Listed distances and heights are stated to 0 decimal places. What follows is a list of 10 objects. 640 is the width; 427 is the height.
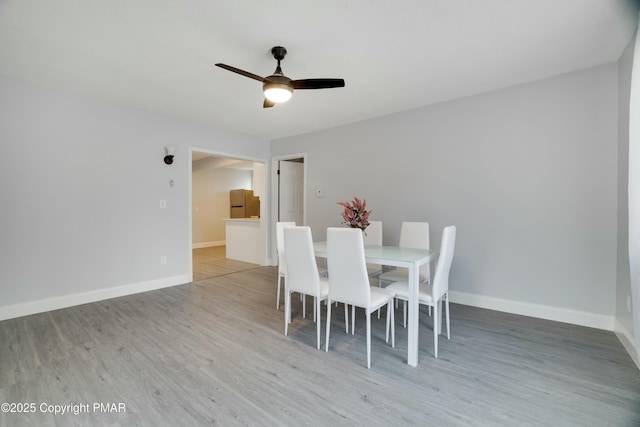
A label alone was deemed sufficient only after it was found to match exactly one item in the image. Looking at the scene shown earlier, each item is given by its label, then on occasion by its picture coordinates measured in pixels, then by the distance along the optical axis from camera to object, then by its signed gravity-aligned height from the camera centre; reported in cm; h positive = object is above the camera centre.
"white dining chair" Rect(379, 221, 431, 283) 288 -38
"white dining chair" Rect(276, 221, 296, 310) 310 -47
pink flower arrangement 272 -6
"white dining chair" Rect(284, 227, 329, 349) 234 -50
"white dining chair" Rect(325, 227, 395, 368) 208 -50
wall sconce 397 +79
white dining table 204 -44
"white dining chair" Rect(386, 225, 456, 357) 220 -68
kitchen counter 571 -66
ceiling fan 223 +101
